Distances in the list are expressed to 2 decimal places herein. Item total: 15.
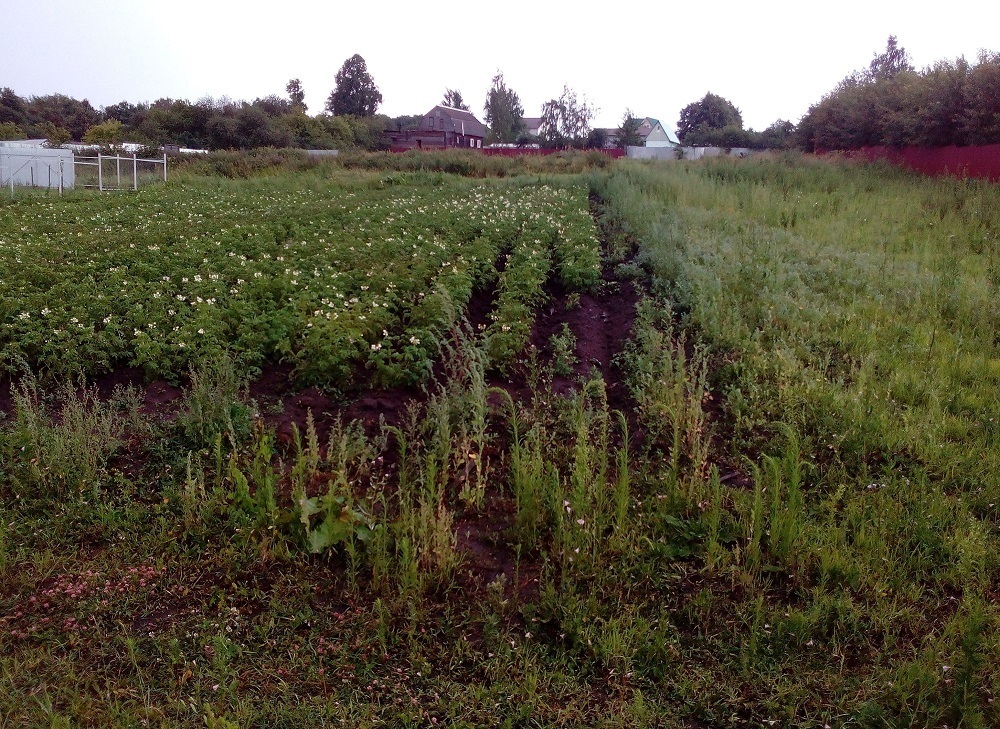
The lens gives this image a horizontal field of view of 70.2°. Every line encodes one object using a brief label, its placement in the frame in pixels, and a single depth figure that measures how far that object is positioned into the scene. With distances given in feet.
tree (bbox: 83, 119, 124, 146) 166.77
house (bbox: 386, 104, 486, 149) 226.58
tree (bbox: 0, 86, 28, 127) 210.79
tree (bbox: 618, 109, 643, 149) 200.64
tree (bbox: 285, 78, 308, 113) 254.06
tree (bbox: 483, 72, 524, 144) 231.30
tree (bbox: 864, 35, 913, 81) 216.19
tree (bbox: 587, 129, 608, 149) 196.69
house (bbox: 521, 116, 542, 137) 354.41
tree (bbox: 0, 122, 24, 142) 170.50
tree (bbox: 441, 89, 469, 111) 340.78
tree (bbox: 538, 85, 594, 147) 200.03
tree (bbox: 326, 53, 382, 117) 266.16
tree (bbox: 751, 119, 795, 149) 177.63
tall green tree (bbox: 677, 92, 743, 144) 249.96
